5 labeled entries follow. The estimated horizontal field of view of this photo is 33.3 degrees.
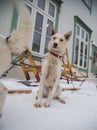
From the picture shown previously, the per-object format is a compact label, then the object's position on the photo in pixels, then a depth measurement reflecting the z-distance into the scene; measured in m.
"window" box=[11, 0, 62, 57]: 4.78
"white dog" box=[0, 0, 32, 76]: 0.81
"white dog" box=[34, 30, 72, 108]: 1.78
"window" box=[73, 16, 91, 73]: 7.27
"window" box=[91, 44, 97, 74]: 9.02
